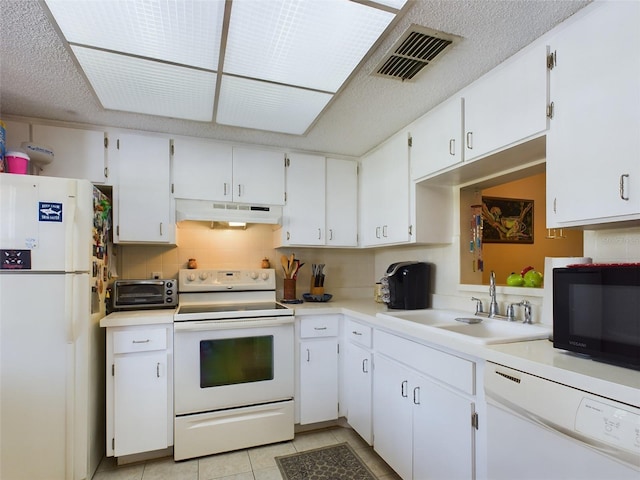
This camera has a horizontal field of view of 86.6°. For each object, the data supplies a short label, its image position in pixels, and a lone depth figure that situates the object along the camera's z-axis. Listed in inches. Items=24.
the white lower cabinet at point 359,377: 87.3
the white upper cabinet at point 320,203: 113.6
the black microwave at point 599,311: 41.3
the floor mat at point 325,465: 79.0
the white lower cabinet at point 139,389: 82.3
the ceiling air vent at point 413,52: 57.2
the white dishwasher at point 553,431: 34.9
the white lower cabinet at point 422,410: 57.2
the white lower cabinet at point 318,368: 98.1
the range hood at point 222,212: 101.9
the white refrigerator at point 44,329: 68.6
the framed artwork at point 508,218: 94.0
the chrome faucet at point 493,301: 76.3
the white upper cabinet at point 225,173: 101.8
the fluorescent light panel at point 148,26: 50.3
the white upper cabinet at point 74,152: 89.8
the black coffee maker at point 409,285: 96.9
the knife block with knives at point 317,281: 122.3
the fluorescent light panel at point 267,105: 73.9
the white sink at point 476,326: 57.3
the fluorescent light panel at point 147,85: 64.3
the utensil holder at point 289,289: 118.3
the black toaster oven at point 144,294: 94.1
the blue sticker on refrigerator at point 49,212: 71.0
